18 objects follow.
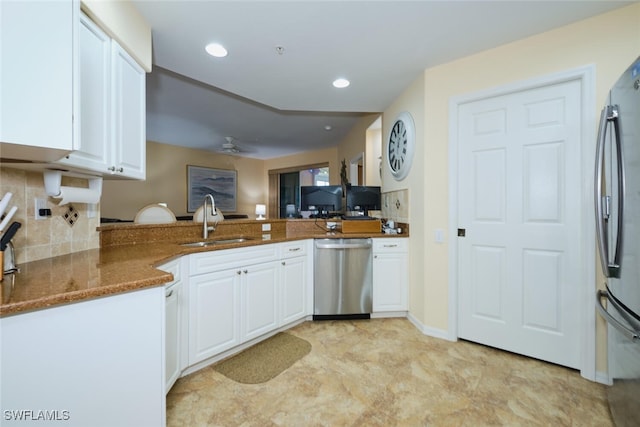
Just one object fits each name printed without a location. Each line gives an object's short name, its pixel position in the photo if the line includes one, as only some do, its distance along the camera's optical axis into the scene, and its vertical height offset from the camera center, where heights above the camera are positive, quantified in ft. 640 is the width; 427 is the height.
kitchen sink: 7.46 -0.89
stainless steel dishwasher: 8.74 -2.15
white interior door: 6.09 -0.22
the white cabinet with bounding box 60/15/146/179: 4.21 +1.85
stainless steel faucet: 7.80 -0.37
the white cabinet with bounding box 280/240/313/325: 8.02 -2.15
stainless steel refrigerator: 3.75 -0.31
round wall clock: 8.64 +2.31
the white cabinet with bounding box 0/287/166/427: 2.77 -1.77
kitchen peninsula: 2.82 -1.52
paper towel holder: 4.40 +0.47
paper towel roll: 4.51 +0.29
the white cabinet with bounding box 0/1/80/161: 3.01 +1.59
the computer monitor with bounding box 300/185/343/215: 10.57 +0.51
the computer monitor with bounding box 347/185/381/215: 10.54 +0.55
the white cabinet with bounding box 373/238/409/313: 8.92 -2.06
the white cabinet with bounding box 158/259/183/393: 5.03 -2.23
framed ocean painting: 20.90 +2.09
